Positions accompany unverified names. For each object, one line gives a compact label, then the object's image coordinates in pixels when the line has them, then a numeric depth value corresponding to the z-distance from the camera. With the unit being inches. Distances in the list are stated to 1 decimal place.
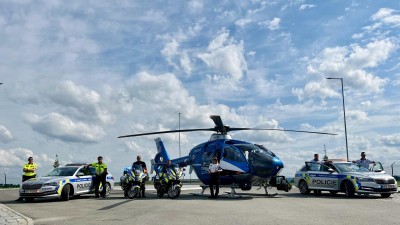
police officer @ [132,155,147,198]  757.4
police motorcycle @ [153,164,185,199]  706.8
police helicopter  721.6
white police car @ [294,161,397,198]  715.4
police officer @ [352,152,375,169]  844.0
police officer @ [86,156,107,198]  740.6
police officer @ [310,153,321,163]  850.3
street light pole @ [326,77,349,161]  1299.2
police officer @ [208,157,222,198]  716.7
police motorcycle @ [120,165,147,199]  712.3
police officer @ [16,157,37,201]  734.5
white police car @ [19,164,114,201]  660.7
